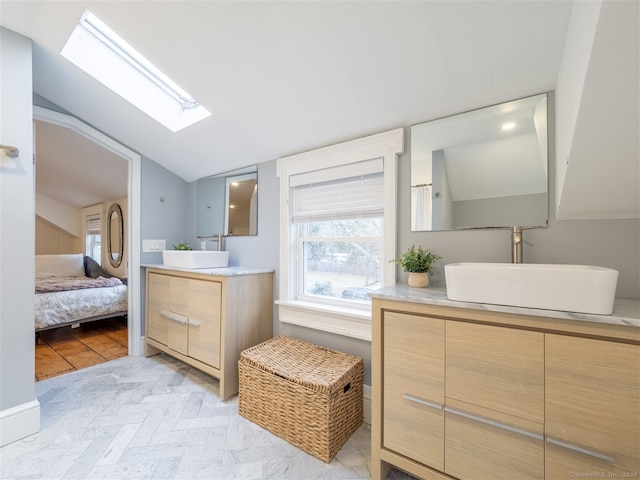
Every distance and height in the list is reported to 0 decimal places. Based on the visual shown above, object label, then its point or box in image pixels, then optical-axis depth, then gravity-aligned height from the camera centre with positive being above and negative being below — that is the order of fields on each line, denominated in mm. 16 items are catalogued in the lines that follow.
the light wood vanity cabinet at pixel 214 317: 1912 -603
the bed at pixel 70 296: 3049 -692
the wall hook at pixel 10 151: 1473 +488
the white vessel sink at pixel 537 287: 846 -167
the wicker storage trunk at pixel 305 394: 1397 -862
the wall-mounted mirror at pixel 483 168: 1293 +369
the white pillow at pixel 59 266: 4184 -425
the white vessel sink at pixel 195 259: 2258 -171
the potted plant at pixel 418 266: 1446 -146
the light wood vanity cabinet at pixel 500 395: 843 -564
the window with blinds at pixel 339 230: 1806 +64
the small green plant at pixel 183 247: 2603 -78
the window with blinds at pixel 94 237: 4863 +37
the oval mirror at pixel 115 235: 4375 +63
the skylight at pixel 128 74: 1745 +1175
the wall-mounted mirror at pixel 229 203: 2424 +345
